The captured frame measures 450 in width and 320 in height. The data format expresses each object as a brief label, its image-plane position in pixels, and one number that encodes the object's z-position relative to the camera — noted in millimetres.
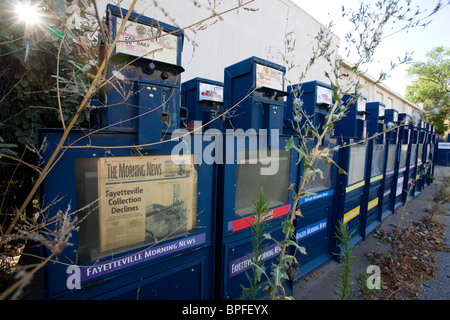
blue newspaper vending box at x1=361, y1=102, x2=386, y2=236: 4188
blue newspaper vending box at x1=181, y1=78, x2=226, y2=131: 2859
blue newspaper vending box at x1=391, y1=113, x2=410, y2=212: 5623
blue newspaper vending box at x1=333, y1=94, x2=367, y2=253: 3480
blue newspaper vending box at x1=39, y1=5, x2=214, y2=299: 1364
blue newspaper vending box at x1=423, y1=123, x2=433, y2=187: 8263
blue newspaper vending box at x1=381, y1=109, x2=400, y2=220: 5070
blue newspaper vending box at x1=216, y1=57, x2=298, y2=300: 2061
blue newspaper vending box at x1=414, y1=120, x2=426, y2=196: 7457
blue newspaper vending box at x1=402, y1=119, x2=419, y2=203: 6327
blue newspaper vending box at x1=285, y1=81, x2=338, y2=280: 2943
